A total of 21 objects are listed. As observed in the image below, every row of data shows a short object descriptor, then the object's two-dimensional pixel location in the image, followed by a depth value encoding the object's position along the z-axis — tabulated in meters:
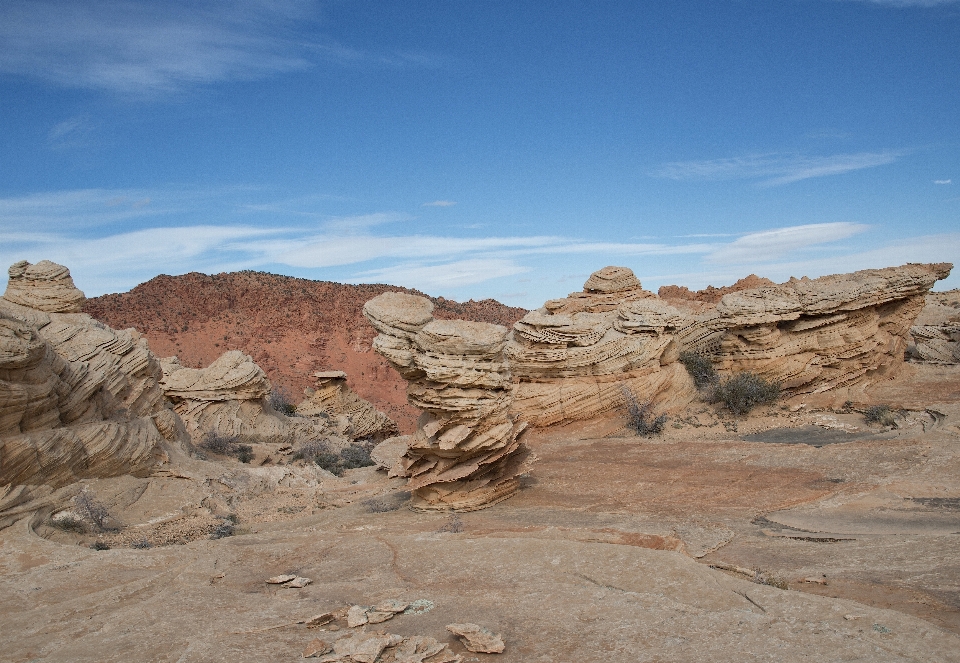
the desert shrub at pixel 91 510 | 9.52
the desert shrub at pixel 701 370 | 17.22
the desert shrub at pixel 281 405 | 23.94
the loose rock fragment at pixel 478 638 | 4.31
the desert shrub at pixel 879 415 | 14.41
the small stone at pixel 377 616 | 4.91
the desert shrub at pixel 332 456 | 16.67
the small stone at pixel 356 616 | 4.86
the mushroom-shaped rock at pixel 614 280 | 21.08
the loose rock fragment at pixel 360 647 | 4.27
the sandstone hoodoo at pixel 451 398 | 9.99
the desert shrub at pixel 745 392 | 15.91
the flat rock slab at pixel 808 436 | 13.46
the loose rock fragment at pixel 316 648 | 4.38
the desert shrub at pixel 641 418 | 15.34
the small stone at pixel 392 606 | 5.09
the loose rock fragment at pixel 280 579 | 6.14
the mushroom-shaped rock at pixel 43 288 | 12.88
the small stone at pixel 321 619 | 4.92
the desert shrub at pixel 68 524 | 9.13
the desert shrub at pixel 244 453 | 15.90
